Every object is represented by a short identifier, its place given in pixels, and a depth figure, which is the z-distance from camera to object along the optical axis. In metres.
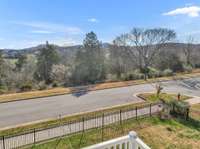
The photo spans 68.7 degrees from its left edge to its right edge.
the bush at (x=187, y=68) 23.33
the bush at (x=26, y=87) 15.02
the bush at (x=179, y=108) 8.98
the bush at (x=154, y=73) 19.93
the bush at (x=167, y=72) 20.56
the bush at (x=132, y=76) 18.42
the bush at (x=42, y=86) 15.44
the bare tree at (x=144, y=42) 22.56
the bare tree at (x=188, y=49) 27.32
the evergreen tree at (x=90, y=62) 17.53
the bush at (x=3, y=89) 14.28
